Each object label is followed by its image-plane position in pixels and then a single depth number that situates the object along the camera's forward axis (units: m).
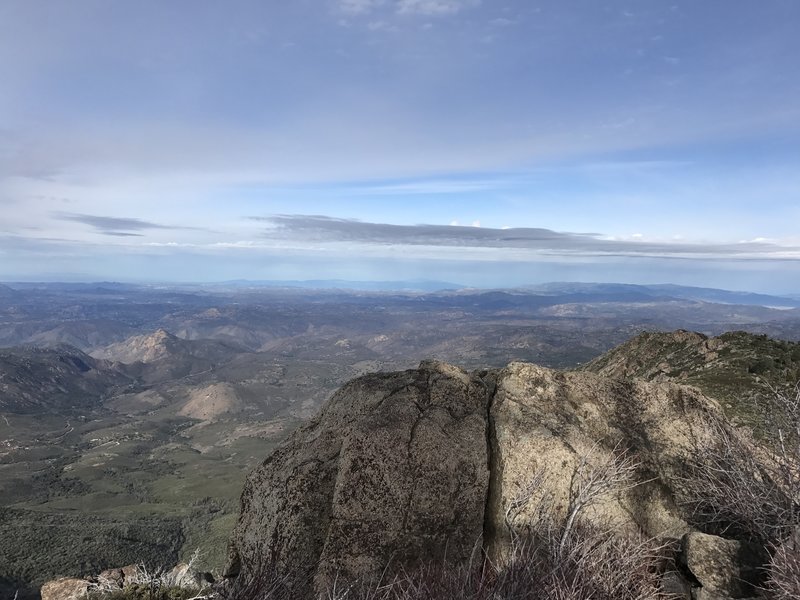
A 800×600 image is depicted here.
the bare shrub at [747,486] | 10.61
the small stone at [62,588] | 21.06
